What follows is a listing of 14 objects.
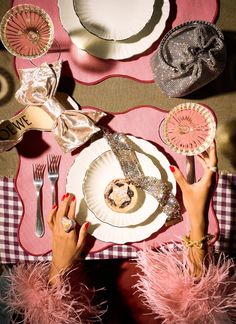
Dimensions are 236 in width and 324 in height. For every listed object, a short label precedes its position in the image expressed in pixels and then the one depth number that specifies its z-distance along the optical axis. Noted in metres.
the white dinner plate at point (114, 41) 1.30
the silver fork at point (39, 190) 1.34
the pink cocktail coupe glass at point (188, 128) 1.25
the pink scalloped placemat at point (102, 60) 1.33
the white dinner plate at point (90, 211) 1.30
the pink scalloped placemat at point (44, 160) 1.34
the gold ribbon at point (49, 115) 1.27
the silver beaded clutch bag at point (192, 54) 1.05
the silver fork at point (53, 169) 1.34
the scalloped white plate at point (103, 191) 1.29
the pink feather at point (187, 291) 1.18
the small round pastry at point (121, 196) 1.29
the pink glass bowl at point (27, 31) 1.25
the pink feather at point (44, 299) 1.21
